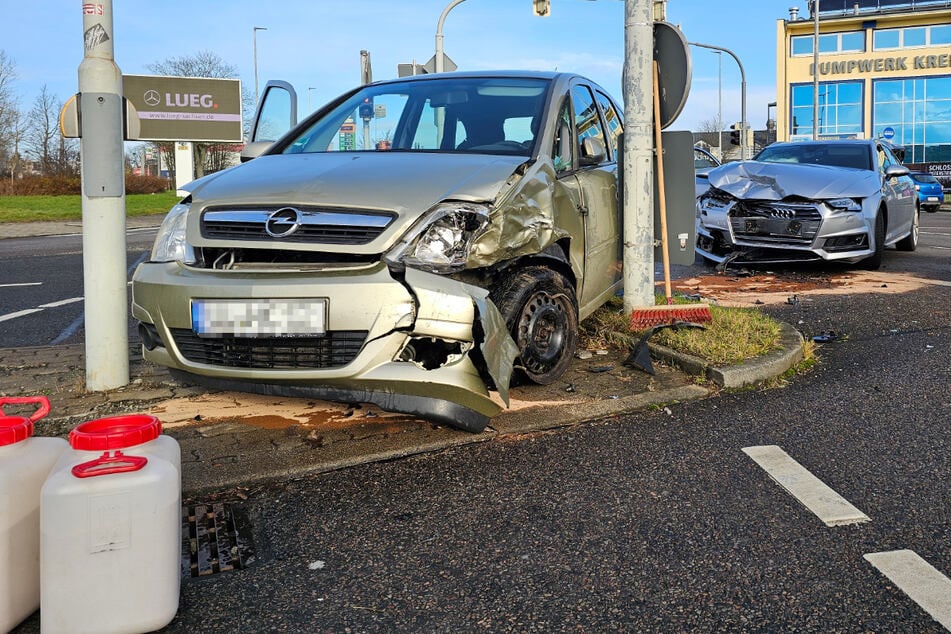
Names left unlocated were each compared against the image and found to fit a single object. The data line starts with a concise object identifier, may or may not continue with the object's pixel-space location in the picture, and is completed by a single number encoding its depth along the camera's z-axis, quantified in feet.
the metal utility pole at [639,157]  19.39
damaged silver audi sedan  29.89
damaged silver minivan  11.40
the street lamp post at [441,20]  57.11
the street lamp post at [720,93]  231.09
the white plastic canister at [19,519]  7.55
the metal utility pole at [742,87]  112.57
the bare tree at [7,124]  128.57
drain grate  8.94
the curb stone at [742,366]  15.93
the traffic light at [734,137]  66.27
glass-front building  166.30
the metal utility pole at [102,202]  14.82
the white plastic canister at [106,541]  7.30
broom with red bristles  18.94
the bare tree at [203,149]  156.87
